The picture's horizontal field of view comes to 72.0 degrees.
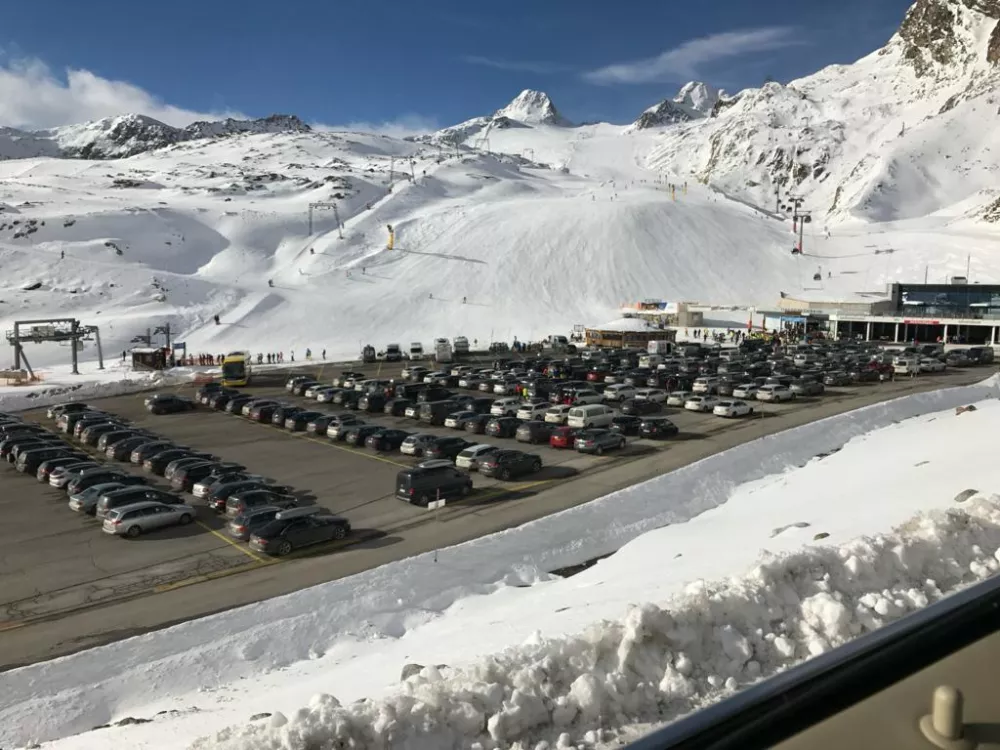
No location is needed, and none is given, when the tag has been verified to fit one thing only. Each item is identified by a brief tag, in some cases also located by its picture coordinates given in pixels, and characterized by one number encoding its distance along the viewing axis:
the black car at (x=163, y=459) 26.12
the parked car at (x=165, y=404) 38.66
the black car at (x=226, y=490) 21.44
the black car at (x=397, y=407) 36.41
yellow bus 47.47
